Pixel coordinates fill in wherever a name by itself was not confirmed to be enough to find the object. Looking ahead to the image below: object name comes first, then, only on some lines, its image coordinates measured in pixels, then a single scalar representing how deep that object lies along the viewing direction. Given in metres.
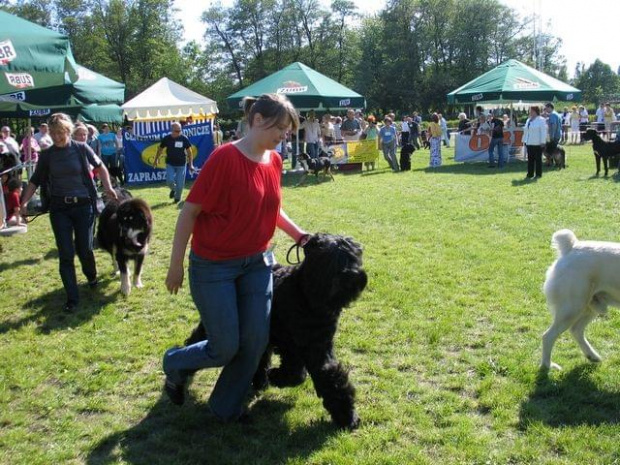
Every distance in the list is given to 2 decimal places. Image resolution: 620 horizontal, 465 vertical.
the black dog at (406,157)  17.89
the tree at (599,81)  66.69
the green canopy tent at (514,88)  17.81
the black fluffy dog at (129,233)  6.35
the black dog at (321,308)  3.11
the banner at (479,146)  19.22
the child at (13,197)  10.56
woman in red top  2.94
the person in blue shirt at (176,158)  12.36
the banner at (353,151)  18.40
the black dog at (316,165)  16.05
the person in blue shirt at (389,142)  18.00
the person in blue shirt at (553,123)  17.75
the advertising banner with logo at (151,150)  17.61
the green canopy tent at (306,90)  17.50
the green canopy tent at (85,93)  6.54
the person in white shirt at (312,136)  18.23
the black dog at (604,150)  14.75
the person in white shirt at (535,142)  14.45
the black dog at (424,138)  27.40
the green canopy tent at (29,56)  3.94
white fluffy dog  3.77
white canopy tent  17.31
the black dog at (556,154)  16.55
